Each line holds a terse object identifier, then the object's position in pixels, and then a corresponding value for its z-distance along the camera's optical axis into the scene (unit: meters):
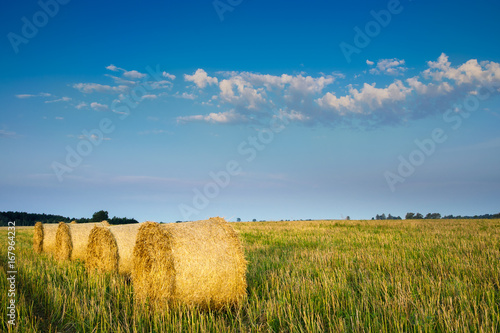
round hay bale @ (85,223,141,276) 9.33
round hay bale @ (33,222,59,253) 14.55
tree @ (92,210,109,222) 34.59
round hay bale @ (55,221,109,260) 12.66
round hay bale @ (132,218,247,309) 5.88
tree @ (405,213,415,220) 73.19
